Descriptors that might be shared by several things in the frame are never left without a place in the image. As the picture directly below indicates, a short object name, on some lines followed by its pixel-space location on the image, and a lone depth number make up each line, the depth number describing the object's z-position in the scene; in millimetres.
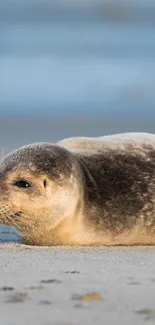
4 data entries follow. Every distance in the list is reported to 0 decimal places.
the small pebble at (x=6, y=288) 9933
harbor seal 14406
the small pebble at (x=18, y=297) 9336
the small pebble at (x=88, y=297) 9367
